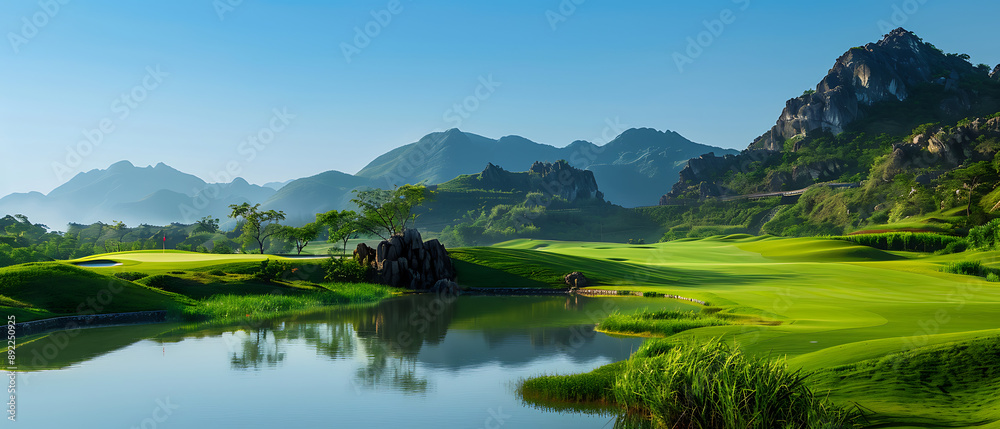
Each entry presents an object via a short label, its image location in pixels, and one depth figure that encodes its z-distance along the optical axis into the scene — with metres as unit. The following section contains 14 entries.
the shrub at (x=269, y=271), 51.16
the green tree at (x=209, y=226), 156.62
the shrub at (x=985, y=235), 82.62
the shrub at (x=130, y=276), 45.22
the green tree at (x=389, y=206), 88.12
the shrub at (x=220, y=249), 99.75
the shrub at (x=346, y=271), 59.25
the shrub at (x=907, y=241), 97.81
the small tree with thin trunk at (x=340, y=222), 84.62
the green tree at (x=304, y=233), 86.88
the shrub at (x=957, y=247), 90.06
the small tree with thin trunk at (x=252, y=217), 90.56
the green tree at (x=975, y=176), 128.38
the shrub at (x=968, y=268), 62.50
